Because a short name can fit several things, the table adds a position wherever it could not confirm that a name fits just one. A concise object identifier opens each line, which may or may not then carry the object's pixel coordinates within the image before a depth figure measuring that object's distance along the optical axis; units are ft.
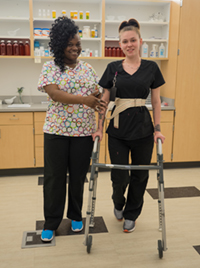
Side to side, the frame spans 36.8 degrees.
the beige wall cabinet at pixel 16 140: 11.09
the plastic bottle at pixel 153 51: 12.62
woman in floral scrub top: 6.04
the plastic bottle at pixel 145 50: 12.59
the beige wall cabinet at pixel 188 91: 11.53
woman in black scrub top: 6.47
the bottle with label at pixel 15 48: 11.68
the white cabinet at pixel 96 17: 11.89
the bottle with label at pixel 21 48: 11.73
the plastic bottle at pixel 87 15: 11.98
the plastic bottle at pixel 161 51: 12.59
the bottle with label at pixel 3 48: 11.59
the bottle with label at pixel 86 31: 12.00
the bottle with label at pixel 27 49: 11.68
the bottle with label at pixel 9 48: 11.64
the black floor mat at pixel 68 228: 7.32
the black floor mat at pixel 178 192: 9.74
